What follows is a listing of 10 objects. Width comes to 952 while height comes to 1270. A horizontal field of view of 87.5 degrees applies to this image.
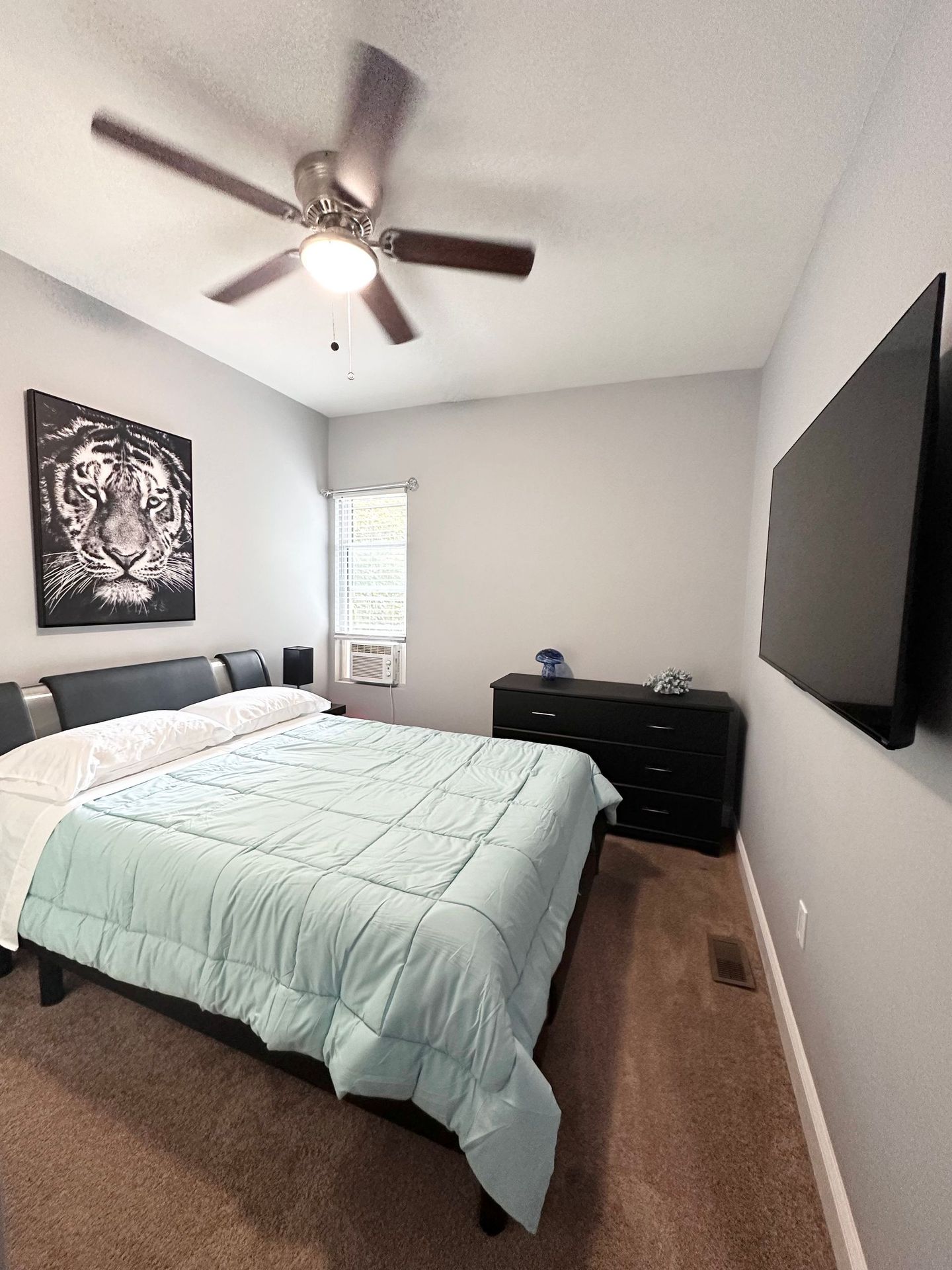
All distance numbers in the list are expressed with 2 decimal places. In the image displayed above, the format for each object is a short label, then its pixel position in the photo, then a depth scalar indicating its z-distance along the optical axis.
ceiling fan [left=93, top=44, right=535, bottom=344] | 1.36
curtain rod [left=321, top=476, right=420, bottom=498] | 3.86
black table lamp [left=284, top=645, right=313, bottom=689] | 3.49
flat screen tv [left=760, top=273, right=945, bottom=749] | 0.87
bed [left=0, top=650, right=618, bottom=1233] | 1.09
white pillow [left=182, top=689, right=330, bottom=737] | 2.63
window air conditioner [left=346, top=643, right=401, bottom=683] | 4.06
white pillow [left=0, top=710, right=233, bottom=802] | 1.83
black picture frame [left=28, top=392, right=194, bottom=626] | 2.31
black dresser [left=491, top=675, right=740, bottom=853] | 2.82
